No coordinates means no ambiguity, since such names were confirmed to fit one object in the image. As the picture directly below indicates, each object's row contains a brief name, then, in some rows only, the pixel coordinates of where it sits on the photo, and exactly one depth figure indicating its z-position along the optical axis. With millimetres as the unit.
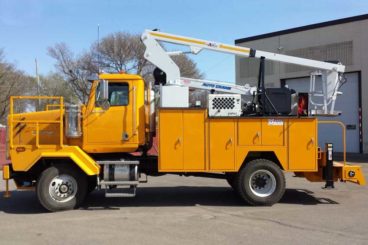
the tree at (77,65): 48072
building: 28766
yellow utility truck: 10766
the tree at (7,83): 57406
